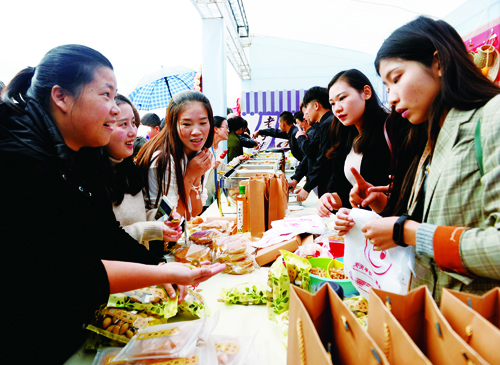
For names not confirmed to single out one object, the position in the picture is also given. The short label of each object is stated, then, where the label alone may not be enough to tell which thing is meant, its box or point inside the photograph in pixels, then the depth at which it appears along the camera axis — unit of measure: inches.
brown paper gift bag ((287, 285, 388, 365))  21.3
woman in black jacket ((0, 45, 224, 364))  28.8
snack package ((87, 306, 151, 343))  38.0
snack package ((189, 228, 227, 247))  72.2
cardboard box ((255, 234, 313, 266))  64.7
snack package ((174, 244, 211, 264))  64.6
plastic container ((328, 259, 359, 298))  48.9
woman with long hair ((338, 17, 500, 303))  32.8
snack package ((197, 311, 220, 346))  36.0
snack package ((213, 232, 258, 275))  63.5
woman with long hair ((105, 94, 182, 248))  65.9
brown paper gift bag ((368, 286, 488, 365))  20.6
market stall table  37.9
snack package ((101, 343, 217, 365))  33.1
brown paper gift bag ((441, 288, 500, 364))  19.7
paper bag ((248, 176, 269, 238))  83.7
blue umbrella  200.2
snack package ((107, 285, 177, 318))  42.5
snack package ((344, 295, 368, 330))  41.4
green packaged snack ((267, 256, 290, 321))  45.1
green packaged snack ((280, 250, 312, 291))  45.5
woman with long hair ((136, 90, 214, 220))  82.4
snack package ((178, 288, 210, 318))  45.0
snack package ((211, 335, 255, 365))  34.9
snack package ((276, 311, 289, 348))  40.5
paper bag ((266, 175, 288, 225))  87.0
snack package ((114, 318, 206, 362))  33.4
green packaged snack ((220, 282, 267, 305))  50.4
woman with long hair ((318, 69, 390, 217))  85.2
